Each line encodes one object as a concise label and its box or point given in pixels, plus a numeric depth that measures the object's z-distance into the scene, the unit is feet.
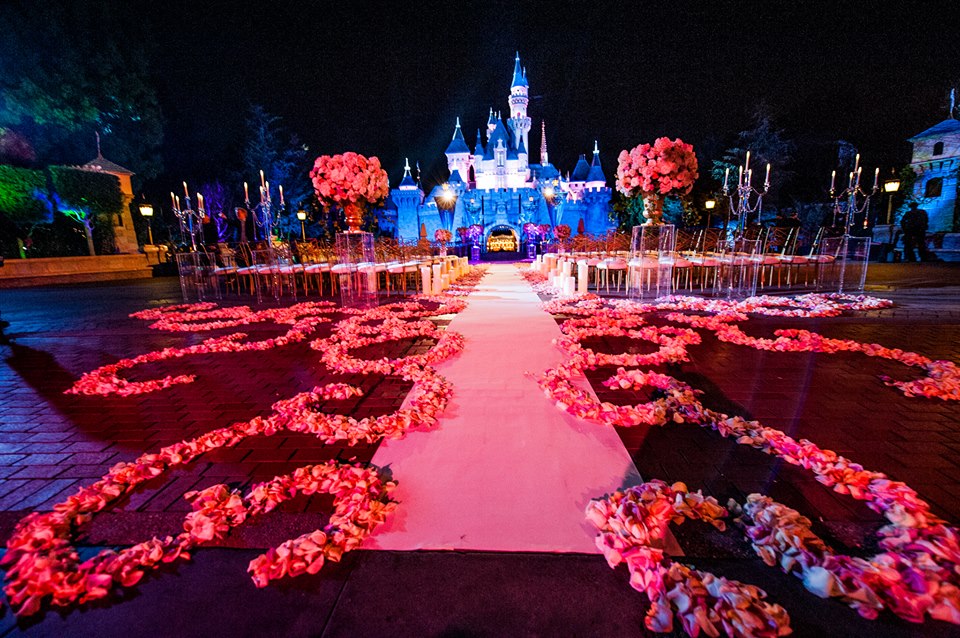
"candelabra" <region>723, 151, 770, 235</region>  28.11
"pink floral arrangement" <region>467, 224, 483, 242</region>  96.42
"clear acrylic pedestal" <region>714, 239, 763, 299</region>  28.48
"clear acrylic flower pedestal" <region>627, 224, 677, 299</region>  28.66
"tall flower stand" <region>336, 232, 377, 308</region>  28.53
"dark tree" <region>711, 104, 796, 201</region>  98.63
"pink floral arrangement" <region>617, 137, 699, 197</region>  27.32
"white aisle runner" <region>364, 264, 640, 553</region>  6.08
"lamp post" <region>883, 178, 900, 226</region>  49.74
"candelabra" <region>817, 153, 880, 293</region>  29.76
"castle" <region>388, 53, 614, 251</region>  156.87
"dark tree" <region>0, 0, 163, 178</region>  65.87
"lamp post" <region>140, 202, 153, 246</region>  55.01
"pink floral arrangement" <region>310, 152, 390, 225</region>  27.30
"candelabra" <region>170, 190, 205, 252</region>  28.96
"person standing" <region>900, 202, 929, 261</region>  49.62
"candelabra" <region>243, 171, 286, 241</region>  31.90
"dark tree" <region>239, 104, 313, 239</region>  120.57
